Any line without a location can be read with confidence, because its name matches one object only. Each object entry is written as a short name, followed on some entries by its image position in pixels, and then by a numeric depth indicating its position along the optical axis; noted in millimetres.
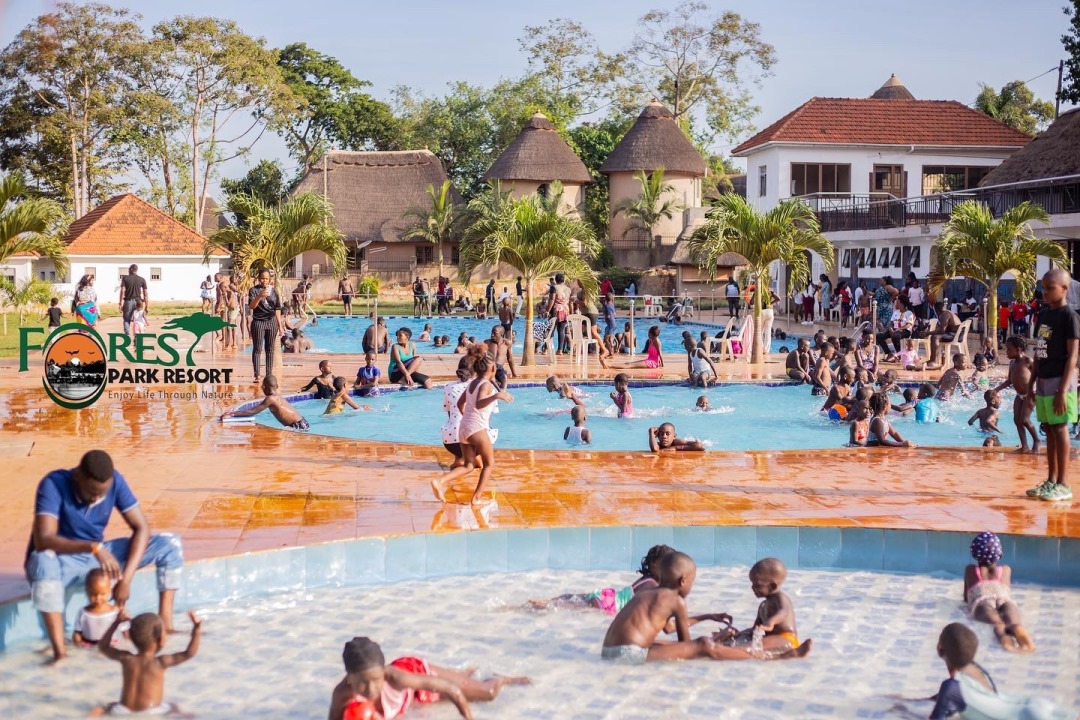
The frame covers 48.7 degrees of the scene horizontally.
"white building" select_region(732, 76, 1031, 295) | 39094
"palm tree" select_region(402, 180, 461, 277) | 47031
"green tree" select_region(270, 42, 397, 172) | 58156
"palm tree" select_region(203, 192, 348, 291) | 17828
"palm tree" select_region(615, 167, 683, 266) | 46250
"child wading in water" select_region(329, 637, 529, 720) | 4977
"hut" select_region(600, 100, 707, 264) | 47312
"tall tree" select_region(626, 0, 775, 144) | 56750
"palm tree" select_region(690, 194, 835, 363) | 19984
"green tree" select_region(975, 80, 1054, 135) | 49938
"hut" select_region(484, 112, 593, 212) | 48500
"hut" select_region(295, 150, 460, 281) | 49031
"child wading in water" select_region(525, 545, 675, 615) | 7141
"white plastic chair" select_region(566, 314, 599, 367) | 20141
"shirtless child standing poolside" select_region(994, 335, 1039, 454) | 9930
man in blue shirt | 5863
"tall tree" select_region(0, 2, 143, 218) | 43750
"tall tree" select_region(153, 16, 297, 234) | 47344
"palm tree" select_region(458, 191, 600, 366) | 19156
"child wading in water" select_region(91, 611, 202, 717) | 5438
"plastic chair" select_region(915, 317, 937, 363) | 21234
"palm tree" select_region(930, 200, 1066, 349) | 20453
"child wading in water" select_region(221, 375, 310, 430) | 12688
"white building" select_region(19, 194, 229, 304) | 44125
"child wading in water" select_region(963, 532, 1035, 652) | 6676
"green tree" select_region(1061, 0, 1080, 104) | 37125
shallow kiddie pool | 5863
